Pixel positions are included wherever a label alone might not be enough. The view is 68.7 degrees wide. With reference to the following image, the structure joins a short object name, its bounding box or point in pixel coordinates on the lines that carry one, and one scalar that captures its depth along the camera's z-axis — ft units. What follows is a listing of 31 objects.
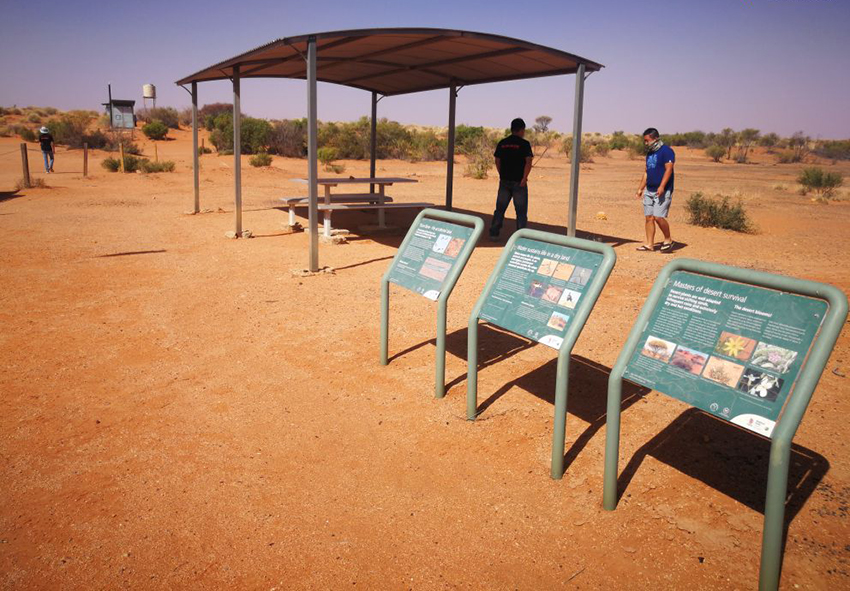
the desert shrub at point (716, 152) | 146.30
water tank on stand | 74.18
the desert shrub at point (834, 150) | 149.38
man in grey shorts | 30.27
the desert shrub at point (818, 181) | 69.05
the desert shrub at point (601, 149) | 152.86
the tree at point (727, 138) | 170.60
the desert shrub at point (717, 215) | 41.65
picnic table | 34.55
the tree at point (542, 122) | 223.65
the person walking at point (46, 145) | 69.16
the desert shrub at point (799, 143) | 143.33
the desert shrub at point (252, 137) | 106.32
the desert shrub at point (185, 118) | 177.63
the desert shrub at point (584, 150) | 128.44
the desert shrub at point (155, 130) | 133.39
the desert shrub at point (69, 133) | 113.39
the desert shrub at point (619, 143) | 175.75
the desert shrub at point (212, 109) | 181.72
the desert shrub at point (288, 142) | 107.04
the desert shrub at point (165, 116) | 164.76
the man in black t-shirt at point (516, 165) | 32.45
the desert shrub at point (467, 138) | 121.88
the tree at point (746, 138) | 168.83
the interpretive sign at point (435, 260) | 13.87
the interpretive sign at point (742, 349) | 7.59
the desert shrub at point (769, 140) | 187.05
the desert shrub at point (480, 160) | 80.29
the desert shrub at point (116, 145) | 102.12
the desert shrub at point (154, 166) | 72.23
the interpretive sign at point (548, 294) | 10.74
